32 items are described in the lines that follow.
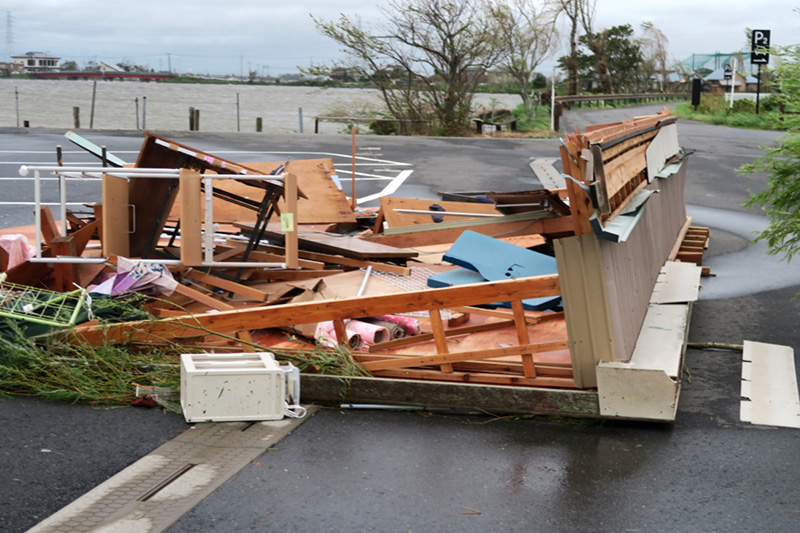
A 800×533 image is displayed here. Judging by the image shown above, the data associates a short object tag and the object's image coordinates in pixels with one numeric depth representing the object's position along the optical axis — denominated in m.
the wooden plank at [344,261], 8.41
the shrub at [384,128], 30.52
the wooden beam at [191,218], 6.94
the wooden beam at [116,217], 7.27
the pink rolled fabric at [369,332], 6.45
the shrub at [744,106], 34.23
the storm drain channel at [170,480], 4.01
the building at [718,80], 62.36
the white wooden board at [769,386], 5.66
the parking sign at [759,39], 24.38
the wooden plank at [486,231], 8.77
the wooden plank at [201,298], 6.92
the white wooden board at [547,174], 15.21
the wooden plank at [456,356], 5.42
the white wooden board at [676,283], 7.31
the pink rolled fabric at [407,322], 6.81
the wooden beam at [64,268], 7.20
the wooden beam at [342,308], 5.49
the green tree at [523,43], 31.11
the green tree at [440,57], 29.41
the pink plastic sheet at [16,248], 7.45
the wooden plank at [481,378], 5.56
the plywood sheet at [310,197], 11.08
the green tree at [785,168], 7.41
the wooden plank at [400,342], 6.35
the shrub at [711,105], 35.72
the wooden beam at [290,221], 7.23
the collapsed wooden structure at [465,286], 5.23
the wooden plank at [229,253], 7.80
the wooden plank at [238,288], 7.25
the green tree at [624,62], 58.97
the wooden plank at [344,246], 8.62
